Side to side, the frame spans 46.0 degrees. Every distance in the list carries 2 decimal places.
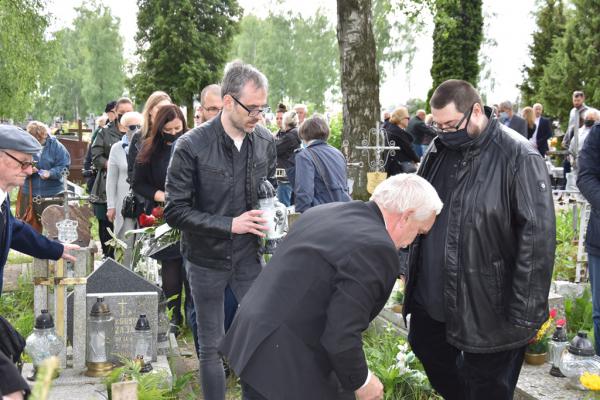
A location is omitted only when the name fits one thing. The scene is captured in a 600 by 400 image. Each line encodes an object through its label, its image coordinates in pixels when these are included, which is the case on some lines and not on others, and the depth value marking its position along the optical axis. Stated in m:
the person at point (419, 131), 11.65
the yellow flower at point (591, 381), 3.48
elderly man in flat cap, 3.15
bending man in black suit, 2.40
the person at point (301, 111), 11.56
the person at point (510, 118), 14.36
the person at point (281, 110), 14.87
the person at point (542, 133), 15.26
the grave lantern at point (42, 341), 4.19
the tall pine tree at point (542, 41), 35.44
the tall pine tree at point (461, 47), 24.27
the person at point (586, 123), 11.31
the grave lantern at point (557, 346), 4.53
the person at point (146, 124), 5.48
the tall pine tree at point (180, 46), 41.25
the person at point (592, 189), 4.38
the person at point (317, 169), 6.30
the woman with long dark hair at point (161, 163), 5.37
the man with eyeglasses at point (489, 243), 3.28
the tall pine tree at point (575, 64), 28.14
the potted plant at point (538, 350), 4.73
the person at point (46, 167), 8.44
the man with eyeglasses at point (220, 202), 3.62
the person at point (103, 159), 7.87
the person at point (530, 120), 15.30
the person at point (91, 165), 8.50
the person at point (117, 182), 6.59
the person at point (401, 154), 9.66
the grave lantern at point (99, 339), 4.51
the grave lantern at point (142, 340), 4.59
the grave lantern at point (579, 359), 4.21
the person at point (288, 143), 9.59
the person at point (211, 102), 4.96
